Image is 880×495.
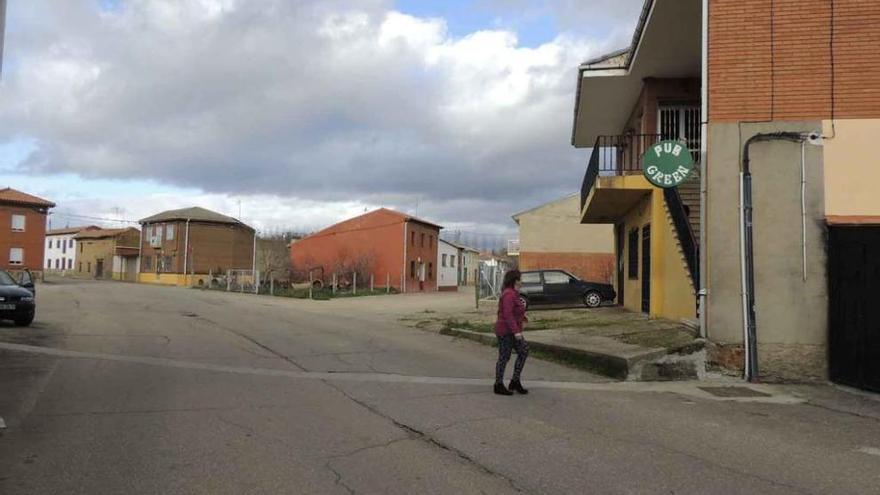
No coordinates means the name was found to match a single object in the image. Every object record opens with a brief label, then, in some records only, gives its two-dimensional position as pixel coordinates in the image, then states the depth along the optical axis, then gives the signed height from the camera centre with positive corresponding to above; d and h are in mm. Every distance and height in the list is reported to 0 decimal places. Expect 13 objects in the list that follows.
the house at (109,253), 80125 +3069
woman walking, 8812 -592
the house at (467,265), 90306 +2800
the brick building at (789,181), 10133 +1636
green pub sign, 11617 +2071
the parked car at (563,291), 23672 -108
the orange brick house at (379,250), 55781 +2814
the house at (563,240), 49438 +3354
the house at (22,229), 60625 +4251
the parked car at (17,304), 16469 -614
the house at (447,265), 68250 +2039
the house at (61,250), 97812 +3993
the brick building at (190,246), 69062 +3540
